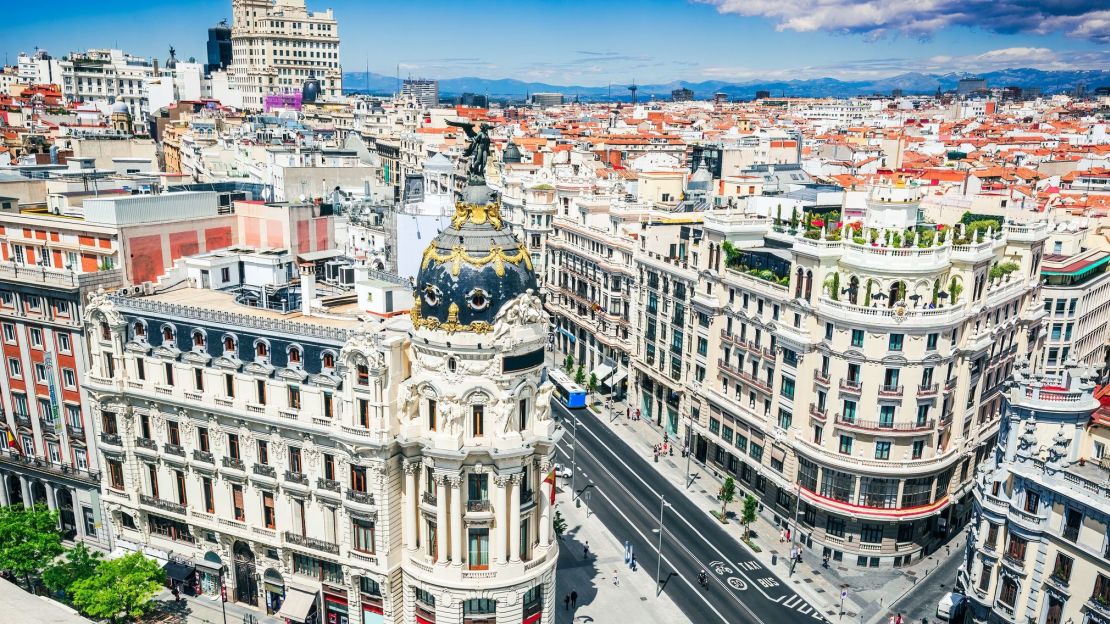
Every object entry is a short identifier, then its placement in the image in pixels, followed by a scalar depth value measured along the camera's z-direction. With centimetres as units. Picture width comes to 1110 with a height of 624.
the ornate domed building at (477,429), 5856
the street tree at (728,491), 8712
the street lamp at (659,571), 7694
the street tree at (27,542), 6812
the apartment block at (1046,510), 5406
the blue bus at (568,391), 11600
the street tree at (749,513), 8538
